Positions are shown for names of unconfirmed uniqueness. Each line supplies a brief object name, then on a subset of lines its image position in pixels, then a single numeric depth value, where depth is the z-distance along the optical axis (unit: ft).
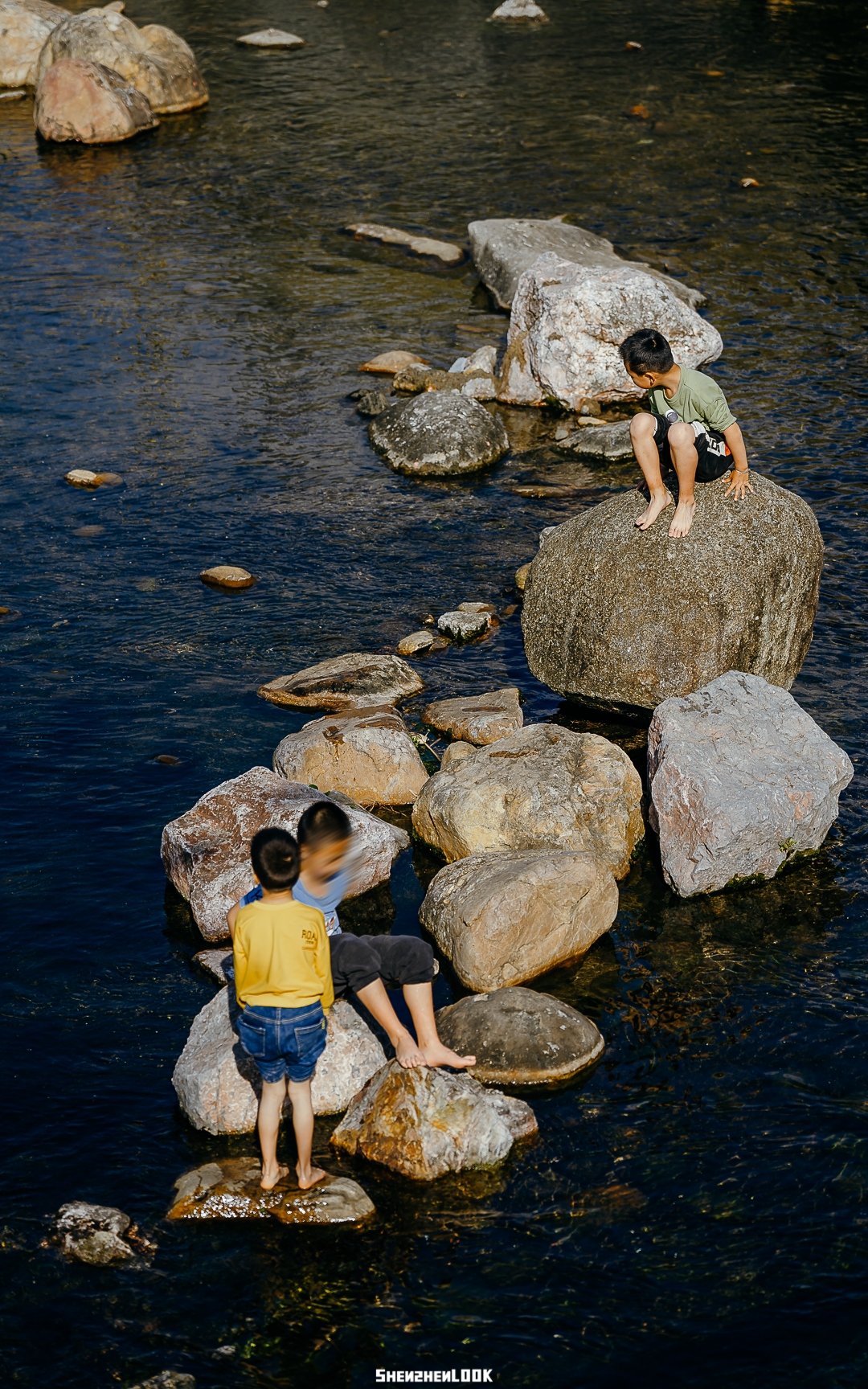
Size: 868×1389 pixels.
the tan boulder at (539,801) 28.68
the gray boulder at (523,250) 63.69
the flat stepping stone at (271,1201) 20.68
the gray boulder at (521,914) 25.58
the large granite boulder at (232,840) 27.61
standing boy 20.39
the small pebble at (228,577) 42.16
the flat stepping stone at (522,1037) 23.53
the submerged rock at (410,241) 72.38
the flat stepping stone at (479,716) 33.22
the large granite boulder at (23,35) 101.96
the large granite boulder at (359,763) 31.71
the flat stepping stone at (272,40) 116.16
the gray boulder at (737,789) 27.86
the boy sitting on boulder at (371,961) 22.12
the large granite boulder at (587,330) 54.19
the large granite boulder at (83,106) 90.17
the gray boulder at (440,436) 49.98
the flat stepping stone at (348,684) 34.86
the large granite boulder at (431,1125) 21.65
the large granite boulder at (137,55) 93.15
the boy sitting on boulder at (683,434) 31.09
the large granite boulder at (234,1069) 22.57
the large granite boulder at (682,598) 31.68
